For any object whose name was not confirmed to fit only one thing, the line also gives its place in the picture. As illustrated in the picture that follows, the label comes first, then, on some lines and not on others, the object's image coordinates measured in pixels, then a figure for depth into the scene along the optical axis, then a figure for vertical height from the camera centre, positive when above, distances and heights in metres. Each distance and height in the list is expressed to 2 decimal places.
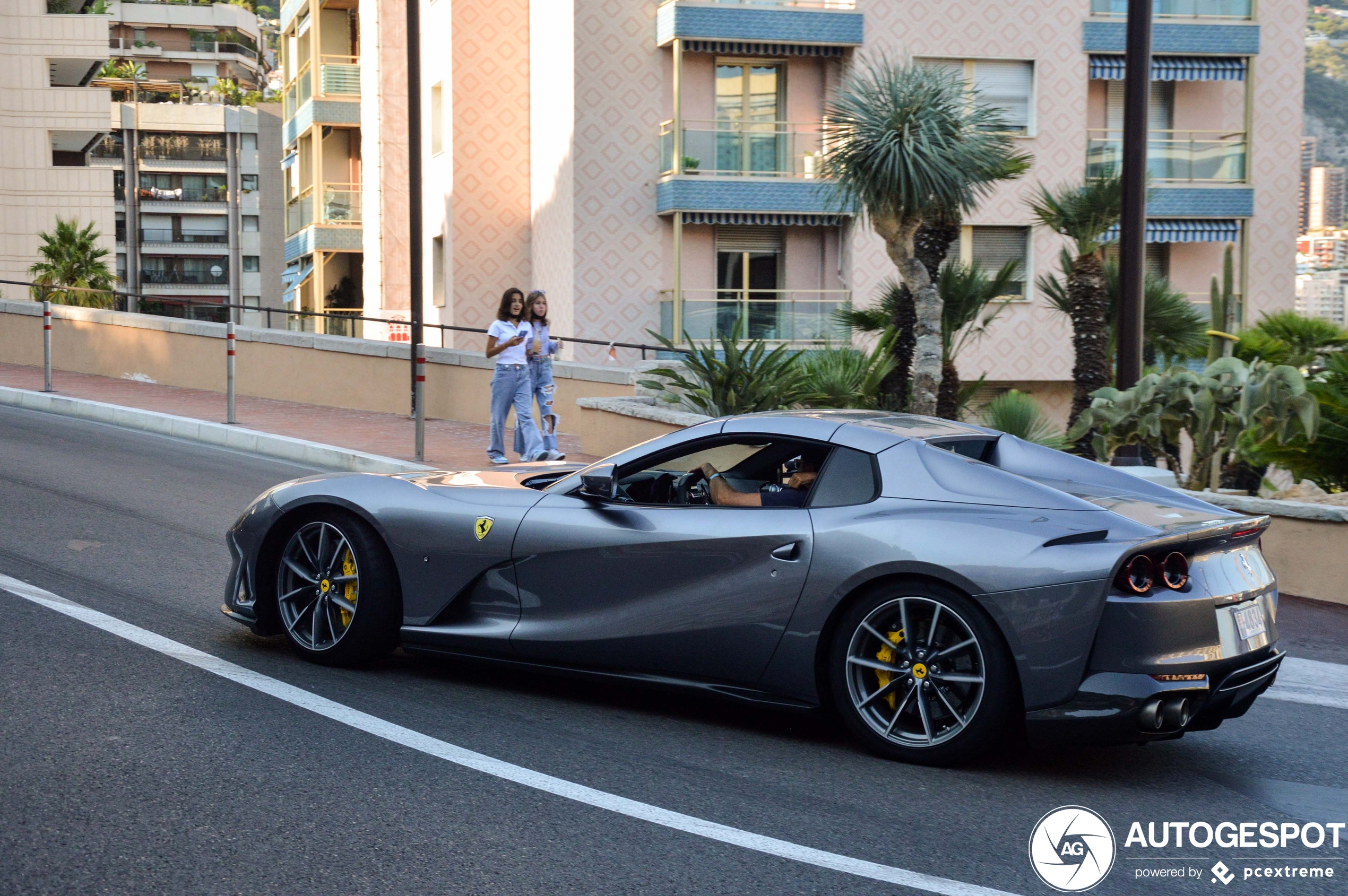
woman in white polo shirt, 13.46 -0.31
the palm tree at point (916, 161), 13.94 +1.94
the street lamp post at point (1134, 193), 10.52 +1.21
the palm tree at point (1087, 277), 14.34 +0.76
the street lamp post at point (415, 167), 17.33 +2.37
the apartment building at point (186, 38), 106.75 +24.76
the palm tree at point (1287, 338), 11.58 +0.09
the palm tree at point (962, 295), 15.44 +0.60
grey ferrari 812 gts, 4.57 -0.88
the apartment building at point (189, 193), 90.62 +10.79
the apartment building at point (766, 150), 26.64 +4.09
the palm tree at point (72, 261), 37.41 +2.40
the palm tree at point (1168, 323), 15.01 +0.28
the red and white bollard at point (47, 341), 17.58 +0.06
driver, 5.42 -0.60
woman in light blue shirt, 13.81 -0.20
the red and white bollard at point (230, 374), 15.12 -0.31
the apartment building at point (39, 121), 40.19 +6.71
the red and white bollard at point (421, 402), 12.78 -0.54
